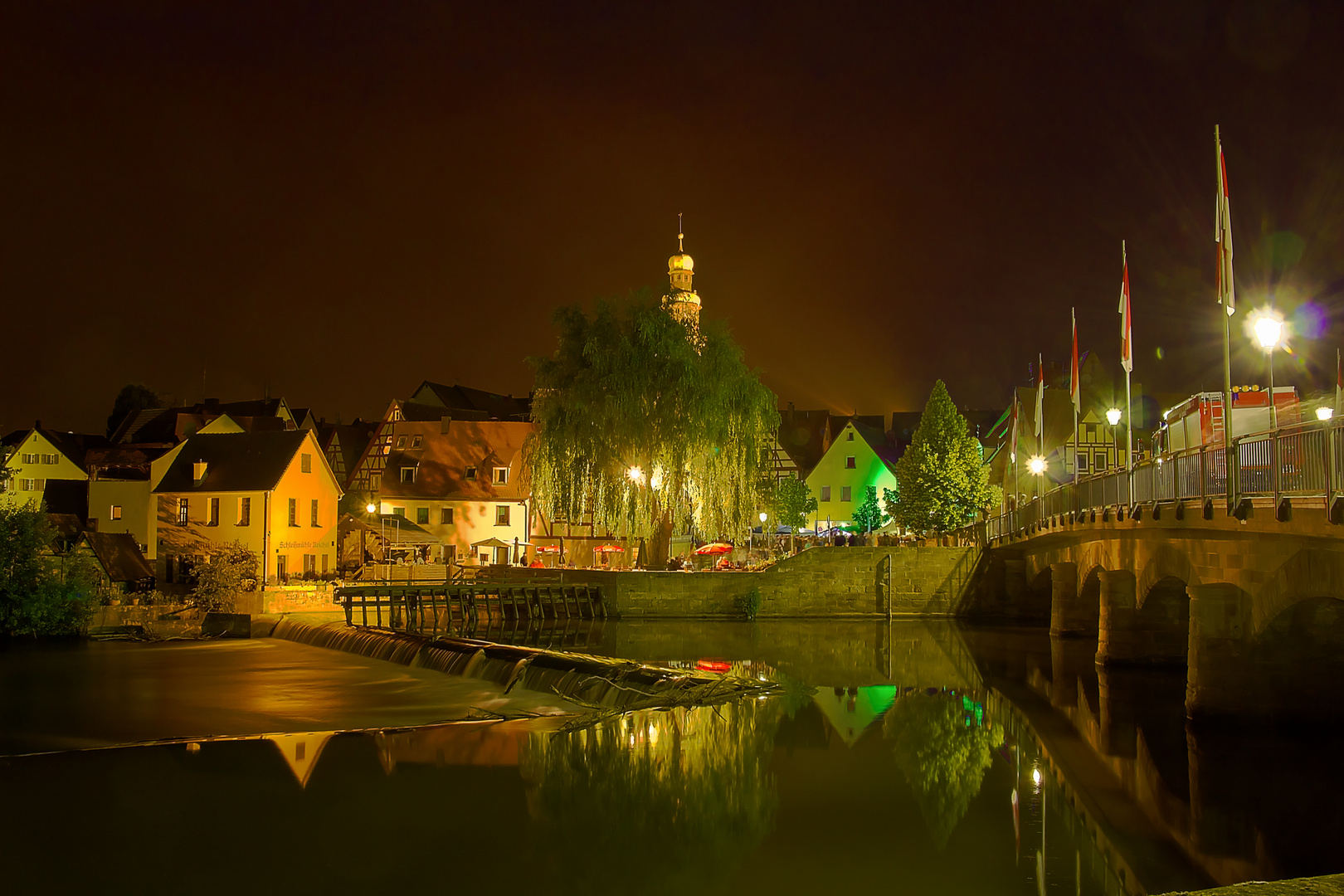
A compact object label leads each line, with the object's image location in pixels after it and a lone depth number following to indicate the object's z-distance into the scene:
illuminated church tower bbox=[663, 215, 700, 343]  45.47
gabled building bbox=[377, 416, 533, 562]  64.25
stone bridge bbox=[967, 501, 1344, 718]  16.28
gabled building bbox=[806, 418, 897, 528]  79.12
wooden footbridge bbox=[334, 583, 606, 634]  44.03
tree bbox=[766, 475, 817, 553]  70.81
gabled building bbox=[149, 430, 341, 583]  51.31
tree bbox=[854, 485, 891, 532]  74.56
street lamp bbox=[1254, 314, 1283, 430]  20.19
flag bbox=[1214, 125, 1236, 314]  19.14
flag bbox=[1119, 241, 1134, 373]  26.05
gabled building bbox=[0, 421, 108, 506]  75.94
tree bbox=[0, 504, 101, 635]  37.84
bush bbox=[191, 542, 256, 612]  41.66
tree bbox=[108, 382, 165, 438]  98.00
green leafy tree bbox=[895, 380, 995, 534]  60.88
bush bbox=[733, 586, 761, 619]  46.66
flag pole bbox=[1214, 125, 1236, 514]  18.73
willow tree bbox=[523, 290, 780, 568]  43.19
